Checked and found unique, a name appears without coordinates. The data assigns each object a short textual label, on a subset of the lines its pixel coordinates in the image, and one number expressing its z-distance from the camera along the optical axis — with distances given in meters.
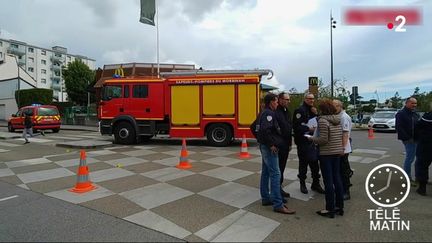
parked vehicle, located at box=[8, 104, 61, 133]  20.34
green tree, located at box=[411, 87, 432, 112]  49.14
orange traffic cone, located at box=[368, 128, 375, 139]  16.59
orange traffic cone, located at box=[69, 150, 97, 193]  6.20
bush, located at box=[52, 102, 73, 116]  36.52
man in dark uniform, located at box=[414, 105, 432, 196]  5.74
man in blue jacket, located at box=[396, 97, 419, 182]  6.30
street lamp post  25.09
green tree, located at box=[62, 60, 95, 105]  45.66
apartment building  82.75
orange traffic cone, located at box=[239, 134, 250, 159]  10.09
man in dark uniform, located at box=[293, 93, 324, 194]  5.54
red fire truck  12.59
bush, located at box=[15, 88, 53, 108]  38.72
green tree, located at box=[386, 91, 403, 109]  68.99
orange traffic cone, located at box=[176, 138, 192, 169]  8.49
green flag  20.56
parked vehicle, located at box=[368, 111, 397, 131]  20.80
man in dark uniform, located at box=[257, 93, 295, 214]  4.76
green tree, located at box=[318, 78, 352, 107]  31.77
